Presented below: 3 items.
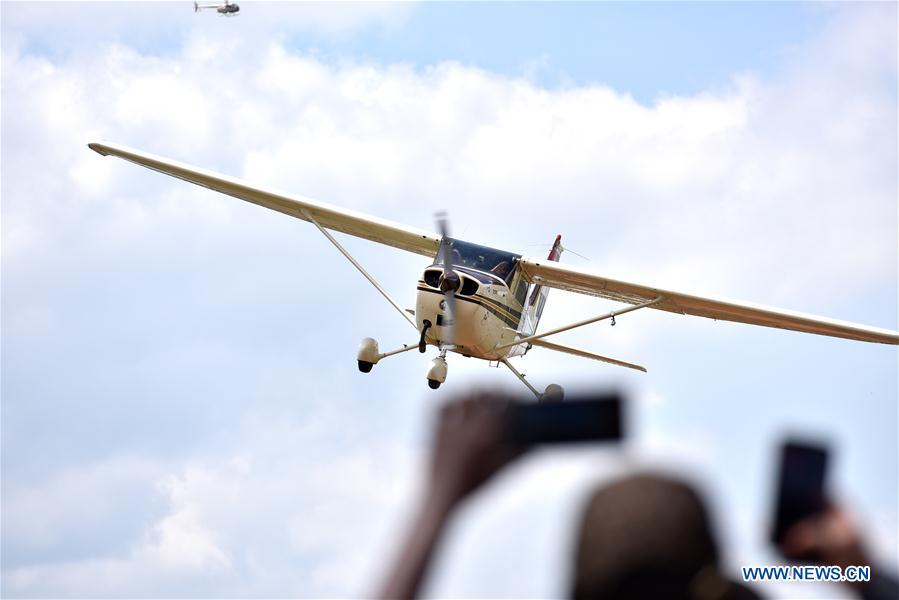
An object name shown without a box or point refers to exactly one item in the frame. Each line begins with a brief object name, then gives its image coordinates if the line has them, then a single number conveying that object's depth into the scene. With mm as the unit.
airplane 46651
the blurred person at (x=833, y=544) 7336
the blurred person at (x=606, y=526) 7297
